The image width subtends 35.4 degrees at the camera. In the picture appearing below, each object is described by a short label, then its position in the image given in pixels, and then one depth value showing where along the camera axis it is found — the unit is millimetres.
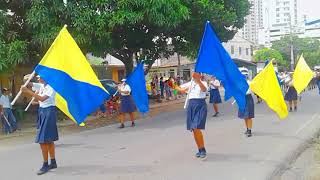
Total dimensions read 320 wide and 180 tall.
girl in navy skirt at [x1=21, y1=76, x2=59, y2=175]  8375
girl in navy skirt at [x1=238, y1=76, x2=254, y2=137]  12062
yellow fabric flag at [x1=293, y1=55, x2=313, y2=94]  19002
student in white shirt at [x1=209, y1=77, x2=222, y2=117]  18178
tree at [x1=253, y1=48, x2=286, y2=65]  72362
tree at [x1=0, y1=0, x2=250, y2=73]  16266
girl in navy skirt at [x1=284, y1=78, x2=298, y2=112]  18812
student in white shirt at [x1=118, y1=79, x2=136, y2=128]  16000
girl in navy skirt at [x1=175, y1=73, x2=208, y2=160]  8992
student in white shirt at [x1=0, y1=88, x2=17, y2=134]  16656
